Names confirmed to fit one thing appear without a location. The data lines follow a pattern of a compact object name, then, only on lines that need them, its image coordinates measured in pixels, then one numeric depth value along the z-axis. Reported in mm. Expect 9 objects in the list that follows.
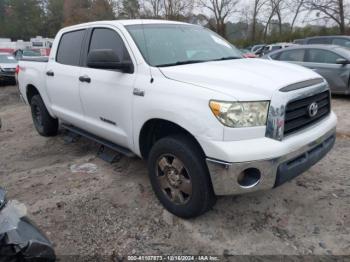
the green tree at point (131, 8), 40625
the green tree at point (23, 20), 61781
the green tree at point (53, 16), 60406
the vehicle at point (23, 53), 21484
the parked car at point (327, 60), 8023
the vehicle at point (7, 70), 14695
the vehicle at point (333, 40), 12468
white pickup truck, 2604
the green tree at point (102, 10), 42031
